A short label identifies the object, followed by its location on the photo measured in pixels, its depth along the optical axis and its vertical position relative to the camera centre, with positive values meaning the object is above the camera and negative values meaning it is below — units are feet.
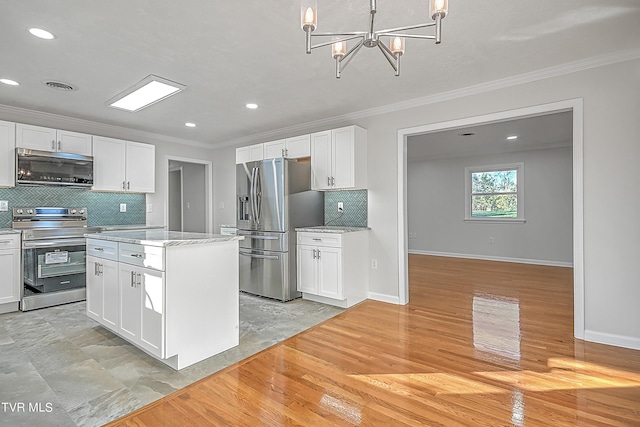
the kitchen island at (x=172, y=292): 7.31 -1.90
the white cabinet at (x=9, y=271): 11.45 -1.99
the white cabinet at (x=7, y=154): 12.03 +2.31
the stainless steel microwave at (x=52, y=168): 12.33 +1.89
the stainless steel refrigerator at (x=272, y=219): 13.28 -0.18
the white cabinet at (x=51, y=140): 12.48 +3.07
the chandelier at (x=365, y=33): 4.67 +2.91
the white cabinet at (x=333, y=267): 12.31 -2.07
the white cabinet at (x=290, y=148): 14.24 +3.04
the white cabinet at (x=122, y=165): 14.46 +2.33
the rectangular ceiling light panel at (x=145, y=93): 10.32 +4.22
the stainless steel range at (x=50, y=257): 11.93 -1.59
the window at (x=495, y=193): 22.54 +1.52
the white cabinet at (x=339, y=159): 12.94 +2.29
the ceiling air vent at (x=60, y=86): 10.23 +4.19
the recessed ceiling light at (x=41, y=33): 7.26 +4.14
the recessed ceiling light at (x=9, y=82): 10.06 +4.19
